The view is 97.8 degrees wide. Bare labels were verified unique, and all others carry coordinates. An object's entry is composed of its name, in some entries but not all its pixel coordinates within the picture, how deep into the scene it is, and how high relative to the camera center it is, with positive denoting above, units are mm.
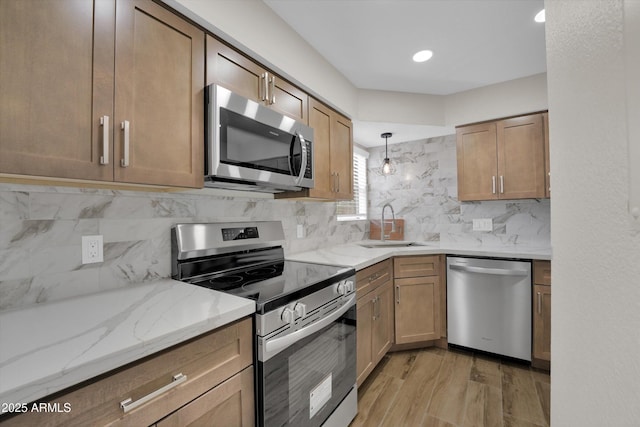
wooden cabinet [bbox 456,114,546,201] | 2494 +550
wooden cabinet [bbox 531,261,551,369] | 2176 -764
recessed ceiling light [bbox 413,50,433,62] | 2156 +1281
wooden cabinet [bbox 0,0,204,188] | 832 +454
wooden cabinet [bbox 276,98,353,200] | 2105 +530
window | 3293 +340
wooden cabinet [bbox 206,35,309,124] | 1389 +783
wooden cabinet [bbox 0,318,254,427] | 654 -468
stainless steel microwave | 1326 +392
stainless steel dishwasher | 2256 -748
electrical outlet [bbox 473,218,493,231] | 2961 -70
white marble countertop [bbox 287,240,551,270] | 2038 -301
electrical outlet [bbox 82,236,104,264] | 1187 -130
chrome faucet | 3424 -76
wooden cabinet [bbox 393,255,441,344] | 2523 -736
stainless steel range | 1112 -442
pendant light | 3152 +656
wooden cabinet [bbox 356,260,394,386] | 1943 -756
